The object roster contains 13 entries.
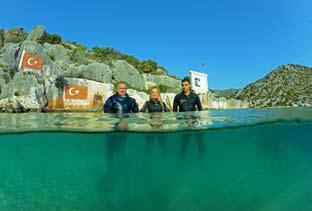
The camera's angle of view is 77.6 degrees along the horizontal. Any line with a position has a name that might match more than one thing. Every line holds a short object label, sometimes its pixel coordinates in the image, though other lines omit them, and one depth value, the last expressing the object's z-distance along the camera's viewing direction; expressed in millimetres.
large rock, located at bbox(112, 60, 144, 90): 19581
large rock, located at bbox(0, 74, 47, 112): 15067
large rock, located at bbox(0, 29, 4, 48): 21861
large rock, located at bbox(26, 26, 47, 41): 22015
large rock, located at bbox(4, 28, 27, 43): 22265
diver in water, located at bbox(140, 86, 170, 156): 5712
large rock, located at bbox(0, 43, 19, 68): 17285
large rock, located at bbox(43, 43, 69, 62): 19149
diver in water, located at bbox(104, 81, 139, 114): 5623
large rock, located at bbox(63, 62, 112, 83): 17732
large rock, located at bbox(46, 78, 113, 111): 16053
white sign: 20952
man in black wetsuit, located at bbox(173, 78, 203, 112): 5900
